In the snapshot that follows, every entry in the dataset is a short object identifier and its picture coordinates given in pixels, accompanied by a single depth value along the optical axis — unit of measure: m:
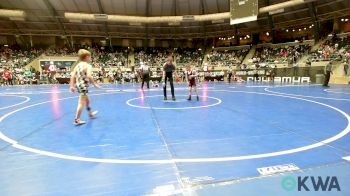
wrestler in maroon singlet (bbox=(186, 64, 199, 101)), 10.40
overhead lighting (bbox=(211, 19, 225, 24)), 35.47
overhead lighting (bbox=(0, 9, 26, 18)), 30.08
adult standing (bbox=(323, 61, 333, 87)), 16.27
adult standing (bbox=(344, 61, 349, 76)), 22.00
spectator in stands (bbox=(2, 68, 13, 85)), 25.80
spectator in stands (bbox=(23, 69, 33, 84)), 27.81
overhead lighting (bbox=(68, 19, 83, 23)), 33.90
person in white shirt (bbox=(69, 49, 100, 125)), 6.07
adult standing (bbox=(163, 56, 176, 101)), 10.07
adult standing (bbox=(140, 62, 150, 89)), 16.48
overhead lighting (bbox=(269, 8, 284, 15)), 29.70
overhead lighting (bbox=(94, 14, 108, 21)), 33.31
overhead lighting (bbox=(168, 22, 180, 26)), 36.03
